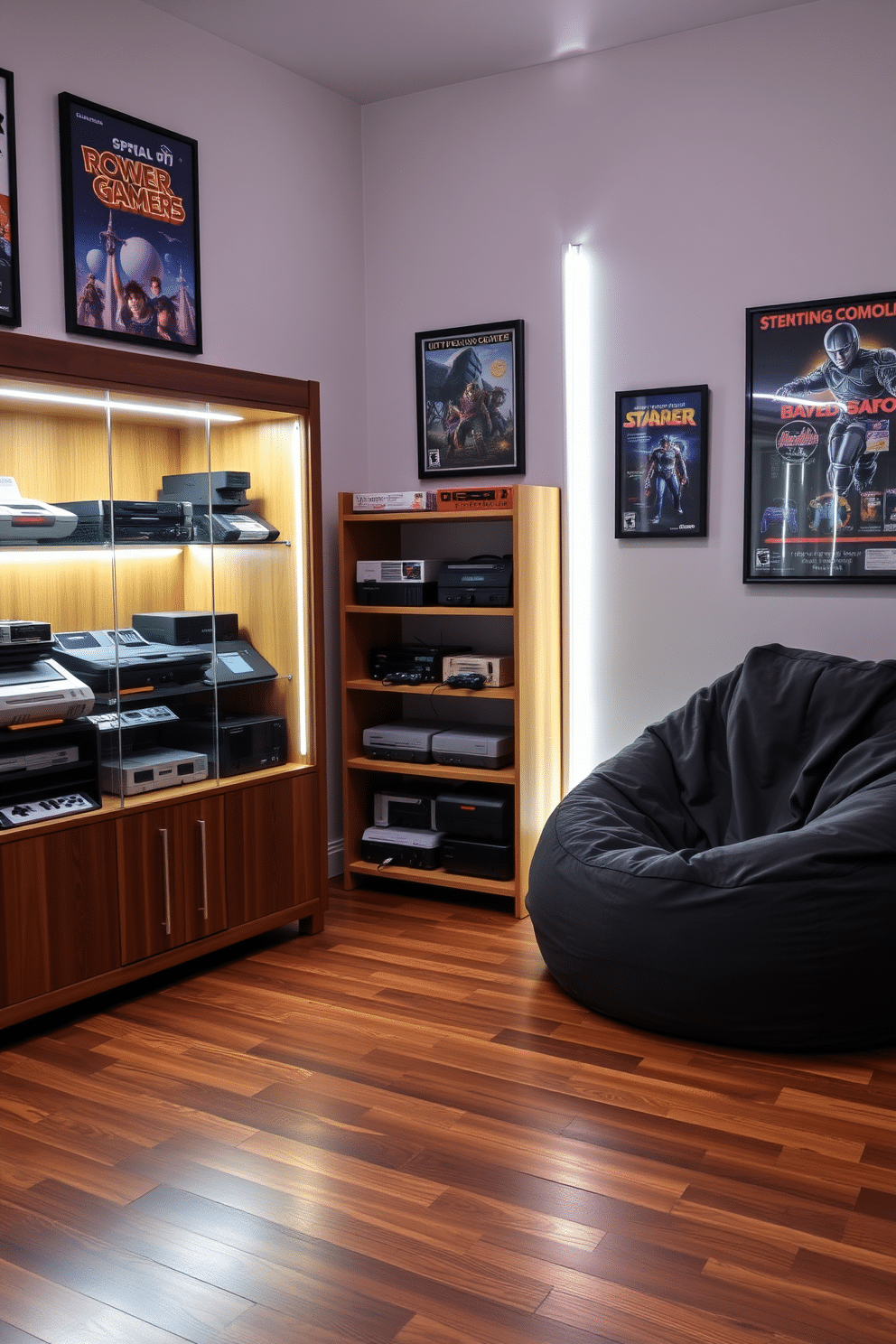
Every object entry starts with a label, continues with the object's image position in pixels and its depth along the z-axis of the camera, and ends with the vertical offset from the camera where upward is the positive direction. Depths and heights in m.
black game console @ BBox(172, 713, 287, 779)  3.60 -0.54
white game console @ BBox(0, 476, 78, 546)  3.02 +0.17
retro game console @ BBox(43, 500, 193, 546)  3.23 +0.17
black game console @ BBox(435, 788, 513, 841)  4.21 -0.90
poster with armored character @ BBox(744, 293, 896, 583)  3.77 +0.44
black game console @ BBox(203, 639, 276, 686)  3.68 -0.29
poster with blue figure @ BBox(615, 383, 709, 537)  4.09 +0.41
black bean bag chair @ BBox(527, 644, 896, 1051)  2.85 -0.82
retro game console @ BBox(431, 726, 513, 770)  4.20 -0.65
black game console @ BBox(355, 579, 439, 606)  4.33 -0.07
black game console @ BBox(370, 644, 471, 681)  4.36 -0.33
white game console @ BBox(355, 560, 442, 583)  4.32 +0.02
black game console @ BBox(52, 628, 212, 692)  3.26 -0.24
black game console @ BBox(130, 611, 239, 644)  3.47 -0.15
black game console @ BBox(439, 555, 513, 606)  4.13 -0.02
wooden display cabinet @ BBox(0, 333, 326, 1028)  3.07 -0.19
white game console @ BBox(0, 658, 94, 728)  3.00 -0.31
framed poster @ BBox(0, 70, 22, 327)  3.27 +1.07
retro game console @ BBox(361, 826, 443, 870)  4.39 -1.07
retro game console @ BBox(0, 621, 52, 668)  3.05 -0.17
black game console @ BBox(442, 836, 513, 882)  4.20 -1.07
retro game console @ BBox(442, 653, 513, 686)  4.19 -0.34
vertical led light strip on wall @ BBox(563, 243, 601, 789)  4.30 +0.20
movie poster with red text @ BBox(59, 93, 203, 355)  3.49 +1.14
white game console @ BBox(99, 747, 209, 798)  3.31 -0.59
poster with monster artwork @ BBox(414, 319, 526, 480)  4.45 +0.70
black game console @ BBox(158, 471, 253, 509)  3.51 +0.29
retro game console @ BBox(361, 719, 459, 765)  4.39 -0.65
